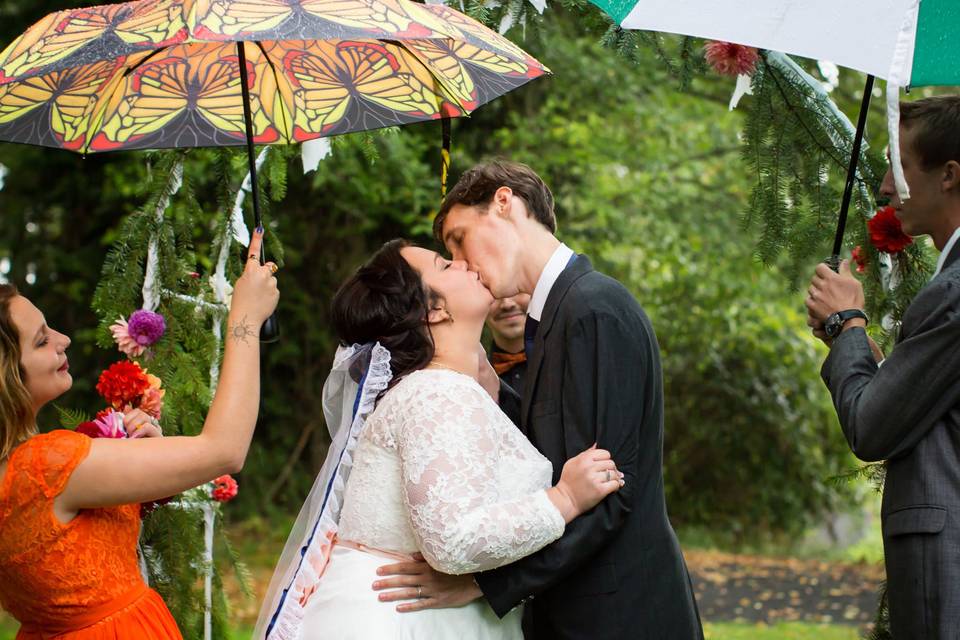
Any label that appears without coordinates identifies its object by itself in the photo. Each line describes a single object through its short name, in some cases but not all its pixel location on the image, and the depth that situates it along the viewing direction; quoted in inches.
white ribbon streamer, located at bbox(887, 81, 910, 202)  76.5
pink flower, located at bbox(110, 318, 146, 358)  131.8
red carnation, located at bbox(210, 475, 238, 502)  136.8
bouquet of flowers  111.6
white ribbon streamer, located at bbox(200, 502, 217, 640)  138.5
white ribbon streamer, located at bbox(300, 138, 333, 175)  139.1
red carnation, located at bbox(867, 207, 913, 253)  115.0
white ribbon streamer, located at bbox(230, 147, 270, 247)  139.4
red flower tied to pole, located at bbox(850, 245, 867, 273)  135.4
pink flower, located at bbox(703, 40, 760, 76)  127.5
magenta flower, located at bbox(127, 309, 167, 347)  130.9
